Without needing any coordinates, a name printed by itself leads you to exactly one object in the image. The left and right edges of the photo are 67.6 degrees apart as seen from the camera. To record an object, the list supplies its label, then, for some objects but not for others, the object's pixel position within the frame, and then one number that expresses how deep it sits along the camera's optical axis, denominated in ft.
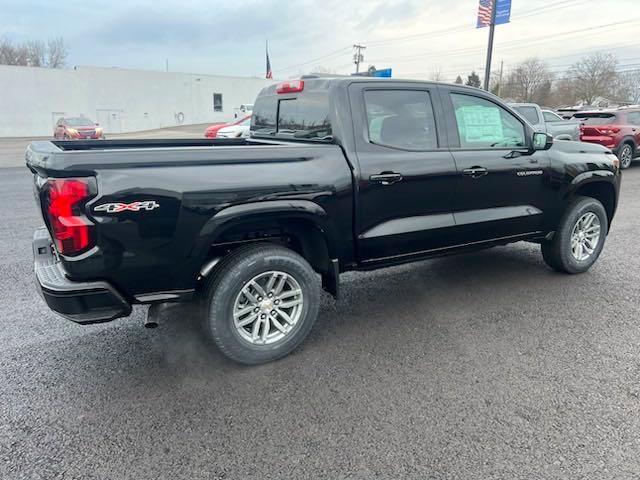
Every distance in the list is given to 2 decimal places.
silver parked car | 41.14
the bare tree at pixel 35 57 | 188.96
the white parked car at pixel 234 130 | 54.95
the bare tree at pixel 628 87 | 182.39
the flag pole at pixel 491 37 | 71.82
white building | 118.11
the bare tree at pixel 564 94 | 181.64
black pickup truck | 8.83
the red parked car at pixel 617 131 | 42.68
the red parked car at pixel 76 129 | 73.08
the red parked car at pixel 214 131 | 58.75
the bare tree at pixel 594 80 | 179.52
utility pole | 193.47
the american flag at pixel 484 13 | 72.69
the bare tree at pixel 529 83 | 195.31
